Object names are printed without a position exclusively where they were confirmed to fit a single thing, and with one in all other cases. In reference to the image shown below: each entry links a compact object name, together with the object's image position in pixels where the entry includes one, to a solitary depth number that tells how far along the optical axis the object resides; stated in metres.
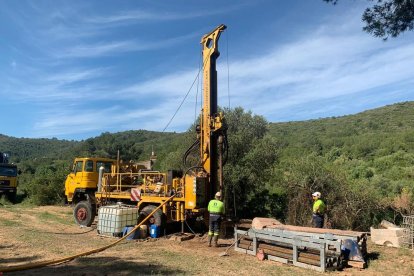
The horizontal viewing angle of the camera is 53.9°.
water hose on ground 8.63
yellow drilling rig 13.02
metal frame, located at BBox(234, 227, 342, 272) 9.21
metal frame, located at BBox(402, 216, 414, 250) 11.73
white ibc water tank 13.39
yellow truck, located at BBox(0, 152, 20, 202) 27.78
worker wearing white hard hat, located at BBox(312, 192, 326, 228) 11.98
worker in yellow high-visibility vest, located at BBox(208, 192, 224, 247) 11.66
